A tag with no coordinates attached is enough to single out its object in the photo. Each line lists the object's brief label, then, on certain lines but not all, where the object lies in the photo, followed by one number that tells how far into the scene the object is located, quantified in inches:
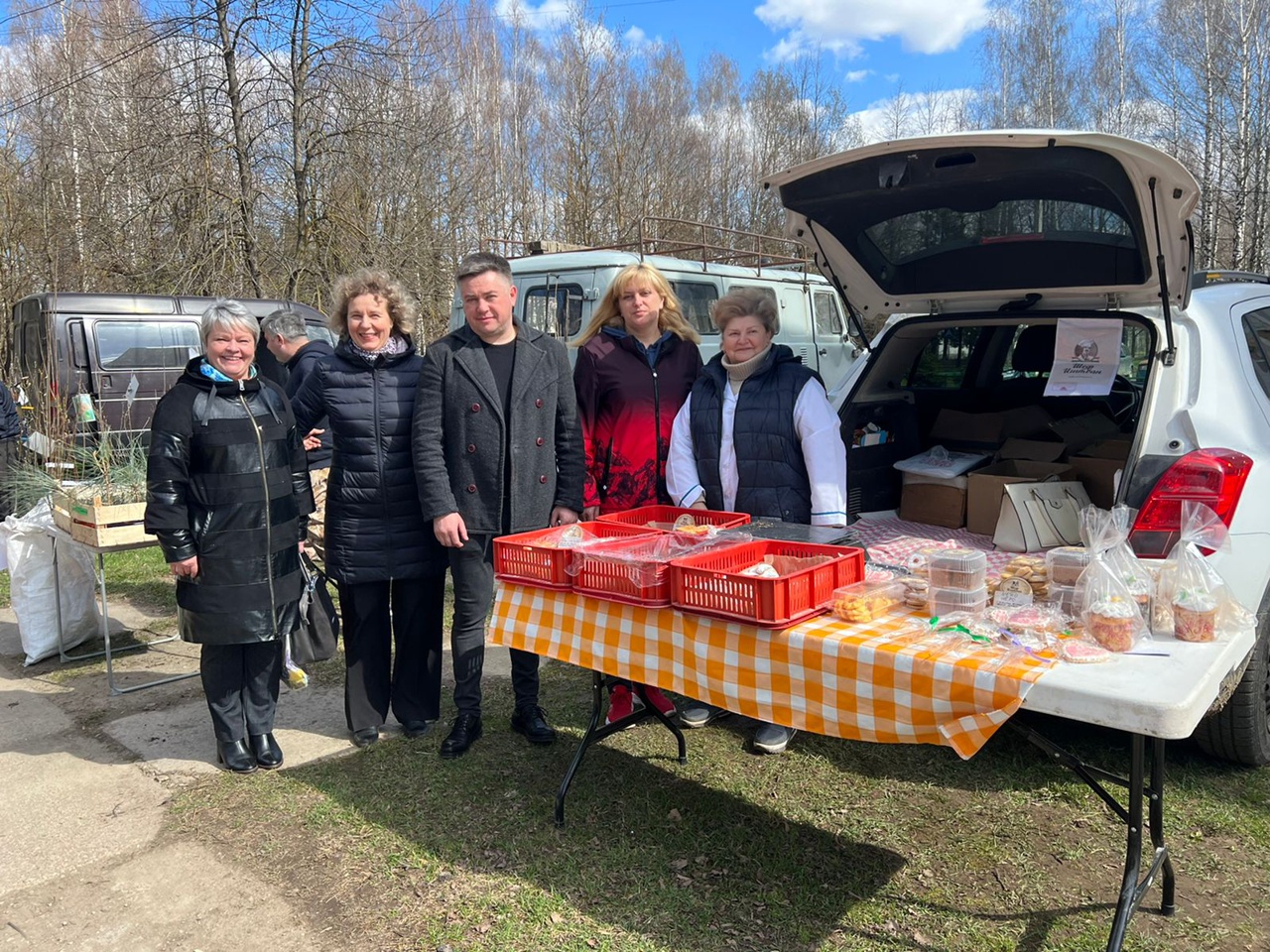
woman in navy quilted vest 125.2
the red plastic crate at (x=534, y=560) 103.7
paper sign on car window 138.1
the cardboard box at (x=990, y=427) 179.2
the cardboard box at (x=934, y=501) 161.6
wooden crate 163.9
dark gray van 392.8
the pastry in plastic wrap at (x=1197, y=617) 78.0
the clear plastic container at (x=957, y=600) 86.7
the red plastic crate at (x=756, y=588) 85.2
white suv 108.0
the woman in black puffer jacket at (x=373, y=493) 137.9
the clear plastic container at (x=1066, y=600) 85.5
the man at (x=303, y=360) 181.0
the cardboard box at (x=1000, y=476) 155.3
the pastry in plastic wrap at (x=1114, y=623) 77.1
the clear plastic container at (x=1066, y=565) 88.7
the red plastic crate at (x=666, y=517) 114.8
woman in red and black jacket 141.6
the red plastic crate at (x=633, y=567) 95.2
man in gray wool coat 133.7
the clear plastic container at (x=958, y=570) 87.0
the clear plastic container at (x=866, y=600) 88.4
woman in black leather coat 129.7
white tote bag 144.0
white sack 188.5
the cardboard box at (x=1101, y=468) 153.6
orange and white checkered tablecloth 75.2
